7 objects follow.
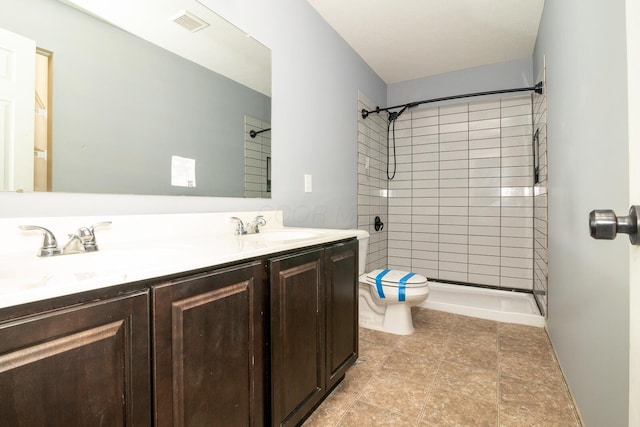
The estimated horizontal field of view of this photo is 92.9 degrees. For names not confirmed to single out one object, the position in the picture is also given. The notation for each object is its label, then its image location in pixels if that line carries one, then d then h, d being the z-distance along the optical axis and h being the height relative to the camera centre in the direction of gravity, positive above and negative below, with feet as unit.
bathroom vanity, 1.77 -0.96
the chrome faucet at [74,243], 2.85 -0.31
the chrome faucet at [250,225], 4.83 -0.22
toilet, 7.04 -2.03
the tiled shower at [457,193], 9.58 +0.66
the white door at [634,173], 1.35 +0.18
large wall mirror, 3.05 +1.44
